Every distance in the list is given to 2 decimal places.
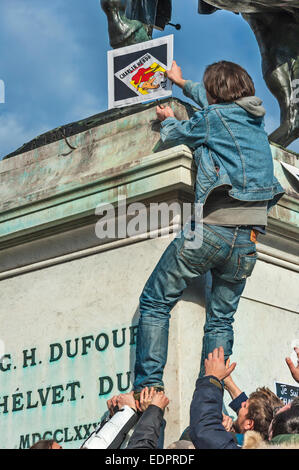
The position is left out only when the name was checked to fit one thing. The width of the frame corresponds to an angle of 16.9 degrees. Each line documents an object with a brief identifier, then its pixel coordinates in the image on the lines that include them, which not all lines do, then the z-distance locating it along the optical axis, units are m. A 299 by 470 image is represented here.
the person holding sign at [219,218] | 5.16
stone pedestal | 5.51
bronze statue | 6.77
